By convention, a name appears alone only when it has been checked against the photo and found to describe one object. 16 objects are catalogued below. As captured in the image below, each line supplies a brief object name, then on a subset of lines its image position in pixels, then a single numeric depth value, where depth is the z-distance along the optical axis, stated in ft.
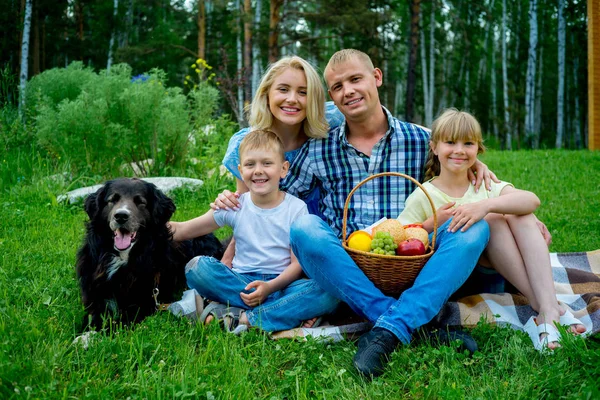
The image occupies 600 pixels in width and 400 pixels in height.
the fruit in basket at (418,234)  8.98
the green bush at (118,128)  20.21
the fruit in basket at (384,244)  8.61
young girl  8.84
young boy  9.70
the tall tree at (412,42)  52.24
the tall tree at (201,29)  63.98
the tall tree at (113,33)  68.48
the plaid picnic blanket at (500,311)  9.32
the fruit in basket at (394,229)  8.95
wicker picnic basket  8.60
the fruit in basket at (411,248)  8.65
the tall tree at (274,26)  49.52
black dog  9.64
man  8.55
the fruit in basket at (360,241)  9.08
